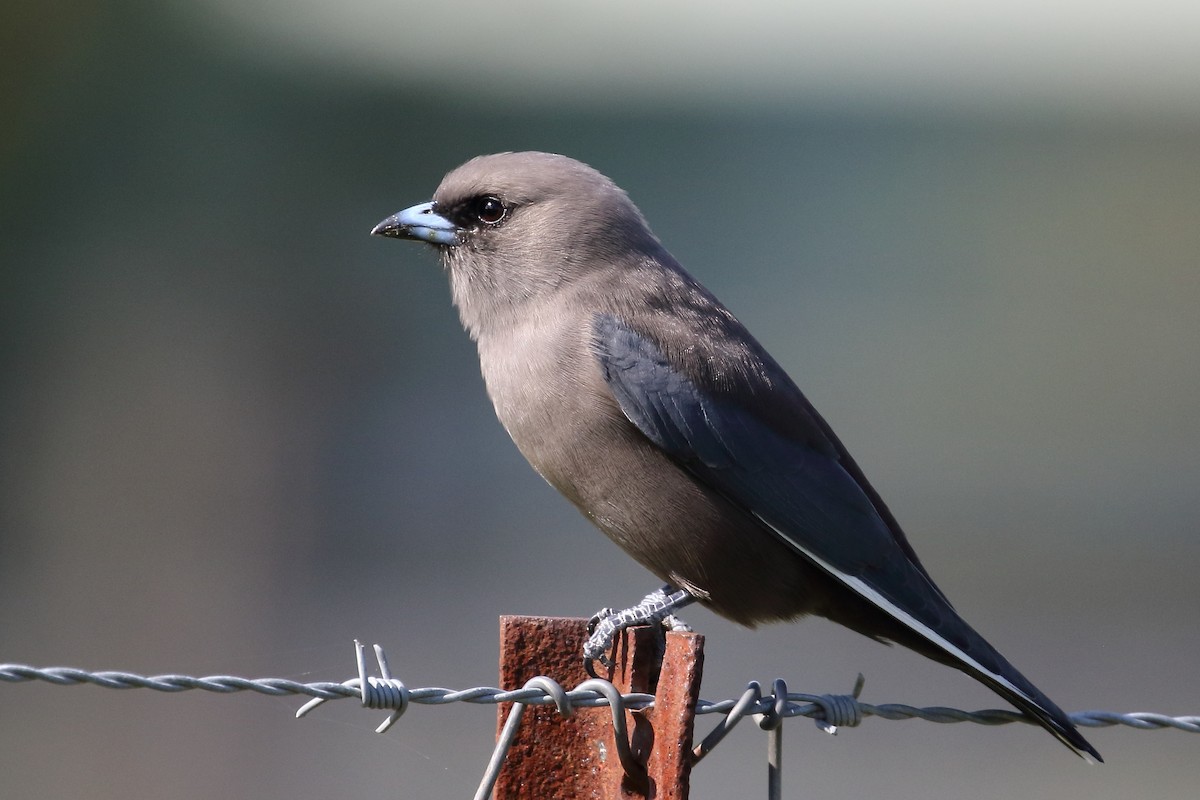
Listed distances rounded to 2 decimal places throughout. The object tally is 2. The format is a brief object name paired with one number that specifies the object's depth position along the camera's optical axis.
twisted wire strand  5.50
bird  8.04
